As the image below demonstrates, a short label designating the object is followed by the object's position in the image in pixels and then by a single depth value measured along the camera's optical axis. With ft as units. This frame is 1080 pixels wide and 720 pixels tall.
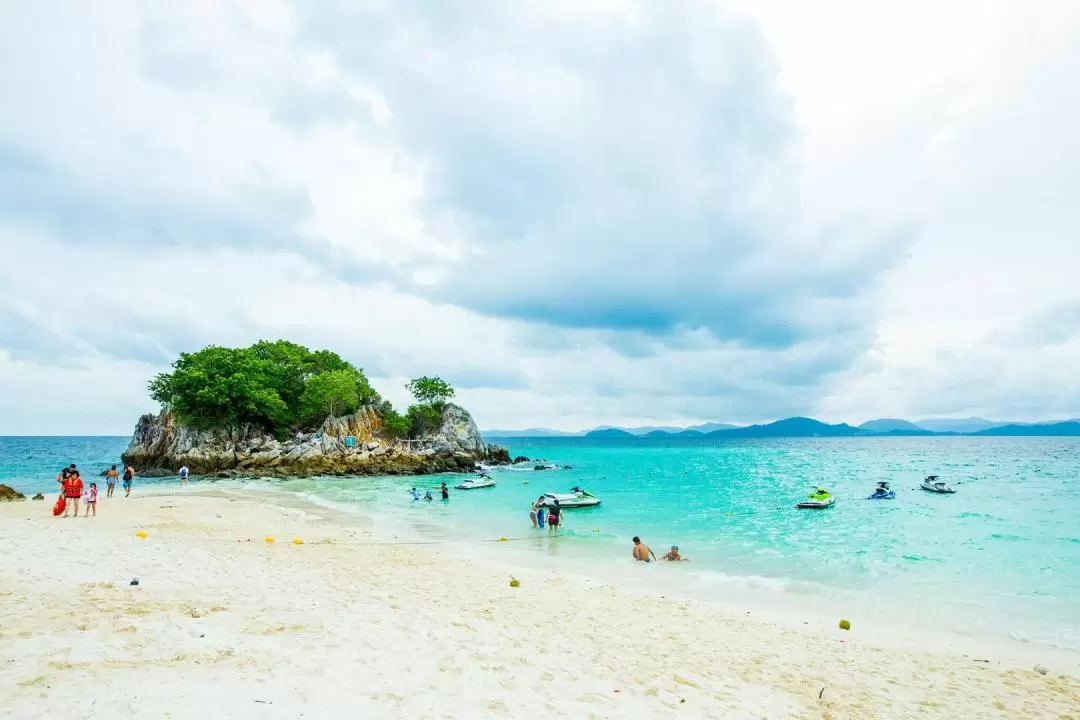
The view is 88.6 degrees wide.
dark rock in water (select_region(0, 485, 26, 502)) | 107.10
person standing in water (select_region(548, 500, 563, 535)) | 96.02
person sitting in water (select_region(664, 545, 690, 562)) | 75.00
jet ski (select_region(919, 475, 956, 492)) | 171.32
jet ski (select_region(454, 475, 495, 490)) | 178.91
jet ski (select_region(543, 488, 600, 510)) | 132.46
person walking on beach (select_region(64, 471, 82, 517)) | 80.53
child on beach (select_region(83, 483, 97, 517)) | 83.32
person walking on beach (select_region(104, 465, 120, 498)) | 122.76
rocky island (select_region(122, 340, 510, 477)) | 215.92
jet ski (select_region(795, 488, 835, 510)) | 134.41
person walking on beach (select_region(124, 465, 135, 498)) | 128.26
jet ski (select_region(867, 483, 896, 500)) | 157.48
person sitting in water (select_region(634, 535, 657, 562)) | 74.17
